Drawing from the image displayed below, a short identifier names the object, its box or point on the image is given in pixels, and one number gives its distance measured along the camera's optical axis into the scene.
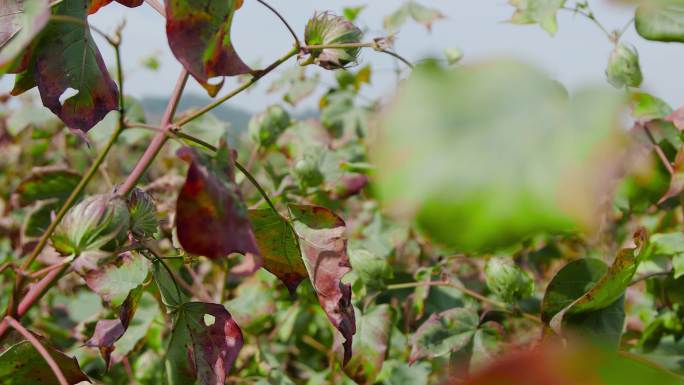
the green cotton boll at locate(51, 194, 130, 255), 0.94
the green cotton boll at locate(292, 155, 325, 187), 1.46
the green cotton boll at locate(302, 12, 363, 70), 1.01
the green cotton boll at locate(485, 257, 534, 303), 1.25
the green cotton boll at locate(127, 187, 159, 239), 1.00
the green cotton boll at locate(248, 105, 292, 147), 1.68
